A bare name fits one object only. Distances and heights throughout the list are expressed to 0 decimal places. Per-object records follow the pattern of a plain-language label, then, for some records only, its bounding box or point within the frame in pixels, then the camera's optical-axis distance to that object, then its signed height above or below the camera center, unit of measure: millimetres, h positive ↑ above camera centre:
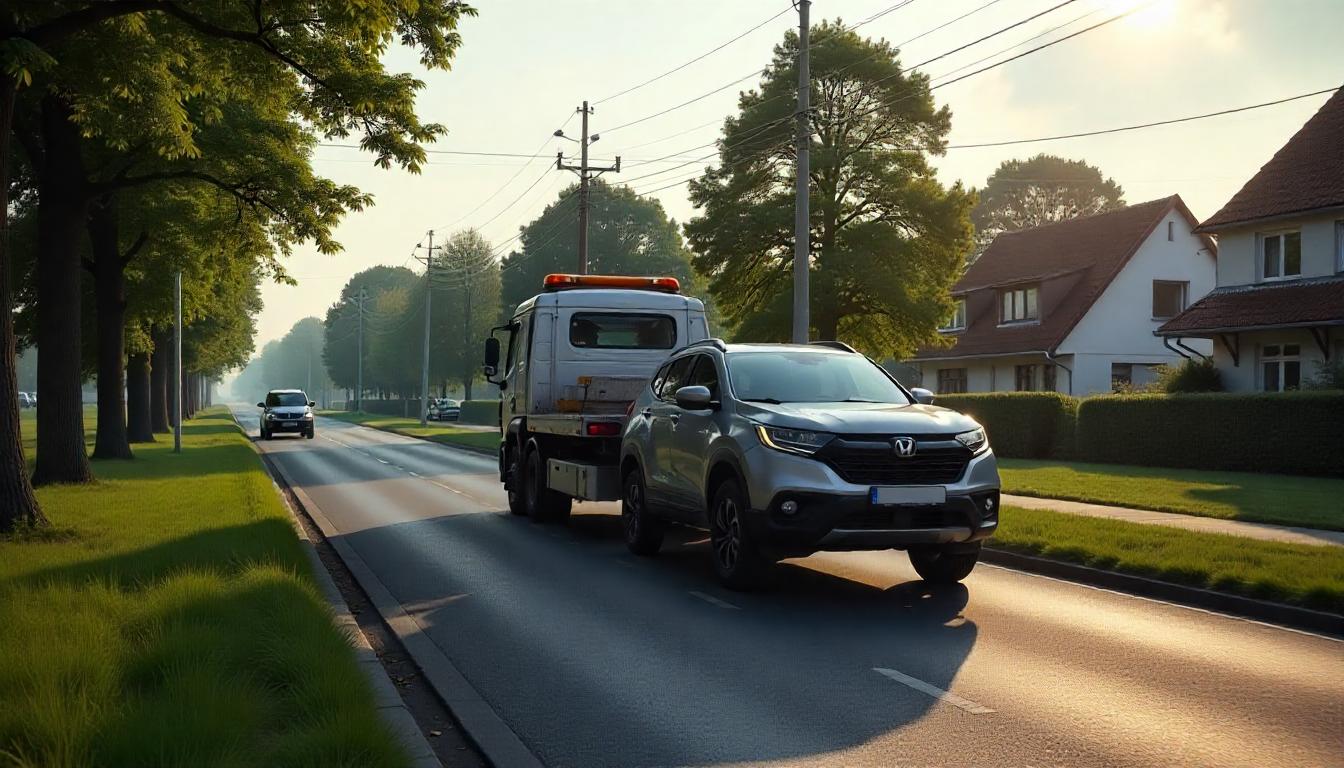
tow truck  15375 +337
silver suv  9070 -670
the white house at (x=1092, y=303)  40719 +2733
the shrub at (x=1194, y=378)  29516 +93
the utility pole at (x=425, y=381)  61903 -152
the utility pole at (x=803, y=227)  21391 +2742
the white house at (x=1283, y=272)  28484 +2758
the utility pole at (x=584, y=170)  36322 +6748
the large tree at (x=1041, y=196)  74750 +11577
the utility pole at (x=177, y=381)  27589 -97
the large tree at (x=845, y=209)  35000 +5109
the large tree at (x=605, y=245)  80250 +9024
